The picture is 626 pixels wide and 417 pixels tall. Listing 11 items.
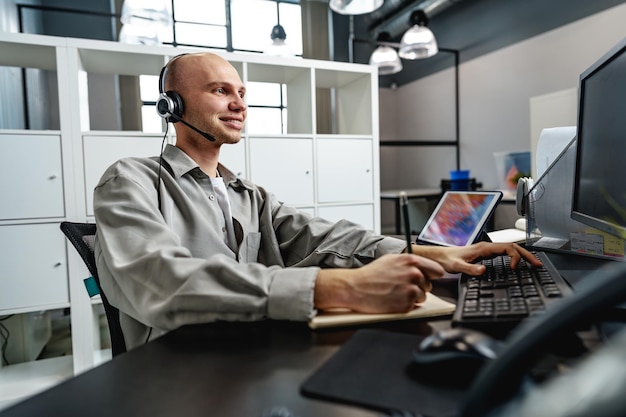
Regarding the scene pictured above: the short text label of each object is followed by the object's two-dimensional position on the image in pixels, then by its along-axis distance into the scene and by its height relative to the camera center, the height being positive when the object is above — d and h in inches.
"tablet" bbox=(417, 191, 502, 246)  42.1 -4.1
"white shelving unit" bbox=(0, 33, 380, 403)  78.6 +4.2
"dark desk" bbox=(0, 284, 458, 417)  15.2 -7.9
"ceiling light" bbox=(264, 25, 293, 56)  129.6 +41.7
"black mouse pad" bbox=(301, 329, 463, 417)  14.4 -7.5
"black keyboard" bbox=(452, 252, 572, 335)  21.4 -6.8
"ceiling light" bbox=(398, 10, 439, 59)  140.6 +44.9
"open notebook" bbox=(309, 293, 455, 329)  23.1 -7.5
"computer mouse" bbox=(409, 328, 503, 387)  15.3 -6.5
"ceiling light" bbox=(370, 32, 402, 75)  154.6 +43.4
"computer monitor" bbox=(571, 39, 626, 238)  30.4 +2.2
